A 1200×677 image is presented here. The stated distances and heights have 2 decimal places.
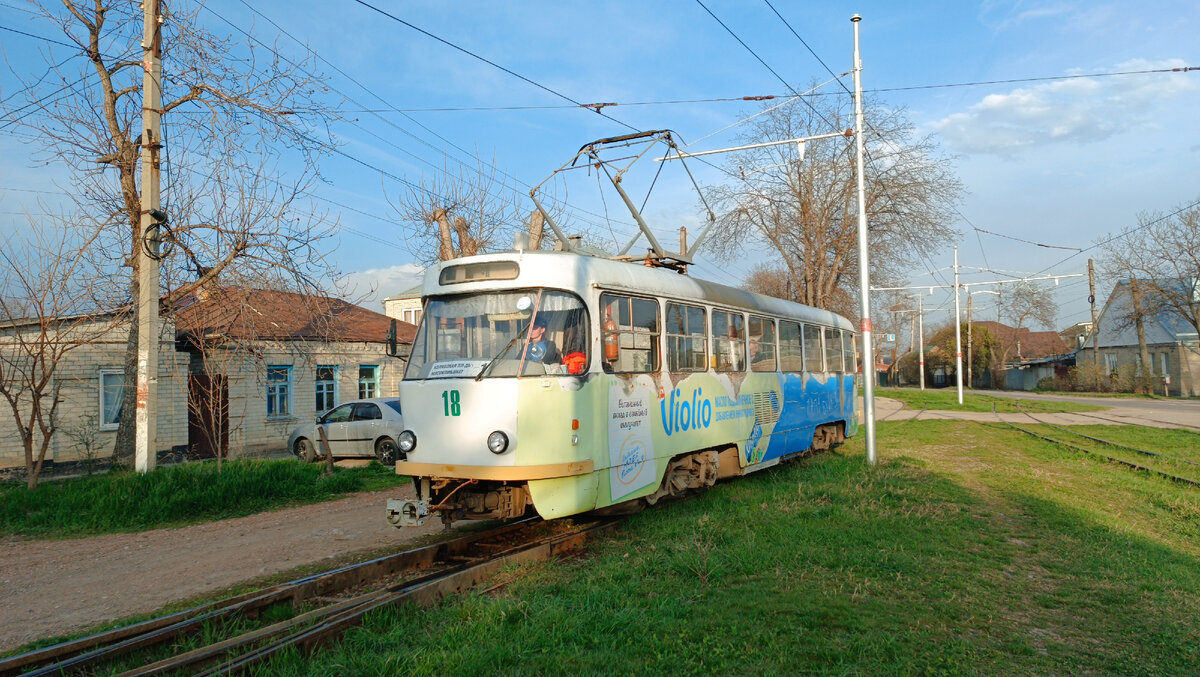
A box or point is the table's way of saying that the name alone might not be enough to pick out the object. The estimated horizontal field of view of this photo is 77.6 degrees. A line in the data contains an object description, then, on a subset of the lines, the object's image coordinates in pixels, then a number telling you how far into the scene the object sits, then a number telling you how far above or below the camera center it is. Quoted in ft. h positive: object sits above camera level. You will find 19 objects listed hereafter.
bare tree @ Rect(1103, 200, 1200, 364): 136.26 +15.76
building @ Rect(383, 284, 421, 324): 147.84 +16.45
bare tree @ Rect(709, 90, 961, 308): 77.82 +17.49
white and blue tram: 23.07 -0.26
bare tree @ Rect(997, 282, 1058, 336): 228.02 +19.81
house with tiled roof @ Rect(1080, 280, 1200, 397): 149.28 +5.16
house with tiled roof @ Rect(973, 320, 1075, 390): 208.85 +5.65
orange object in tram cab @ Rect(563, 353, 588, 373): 23.76 +0.61
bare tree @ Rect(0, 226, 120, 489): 34.53 +2.22
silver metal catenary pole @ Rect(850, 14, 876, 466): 42.32 +4.69
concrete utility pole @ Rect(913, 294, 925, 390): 183.01 +13.84
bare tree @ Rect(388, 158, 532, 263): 60.39 +12.87
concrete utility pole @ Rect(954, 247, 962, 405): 117.08 +7.57
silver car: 53.67 -3.28
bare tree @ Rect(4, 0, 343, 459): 40.73 +12.57
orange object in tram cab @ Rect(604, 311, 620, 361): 24.84 +1.33
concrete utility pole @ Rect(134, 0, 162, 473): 35.99 +6.00
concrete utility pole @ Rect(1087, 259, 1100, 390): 150.51 +8.28
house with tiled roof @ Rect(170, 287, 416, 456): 43.42 +2.41
